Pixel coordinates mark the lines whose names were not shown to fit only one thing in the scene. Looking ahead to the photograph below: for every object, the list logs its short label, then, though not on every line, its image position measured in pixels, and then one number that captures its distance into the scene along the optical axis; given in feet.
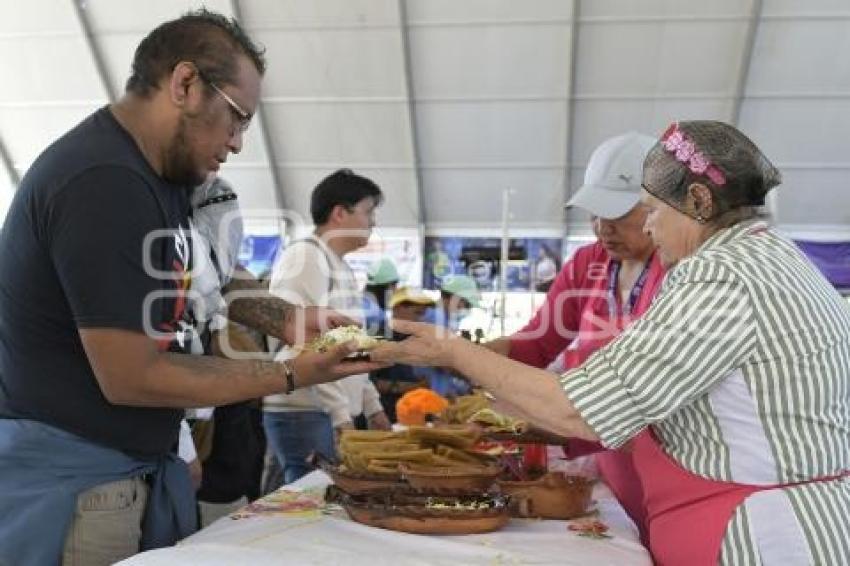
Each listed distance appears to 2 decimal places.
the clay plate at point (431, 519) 5.79
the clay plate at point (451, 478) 6.31
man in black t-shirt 4.99
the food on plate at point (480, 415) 8.18
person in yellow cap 17.46
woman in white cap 8.43
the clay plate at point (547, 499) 6.57
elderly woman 5.14
